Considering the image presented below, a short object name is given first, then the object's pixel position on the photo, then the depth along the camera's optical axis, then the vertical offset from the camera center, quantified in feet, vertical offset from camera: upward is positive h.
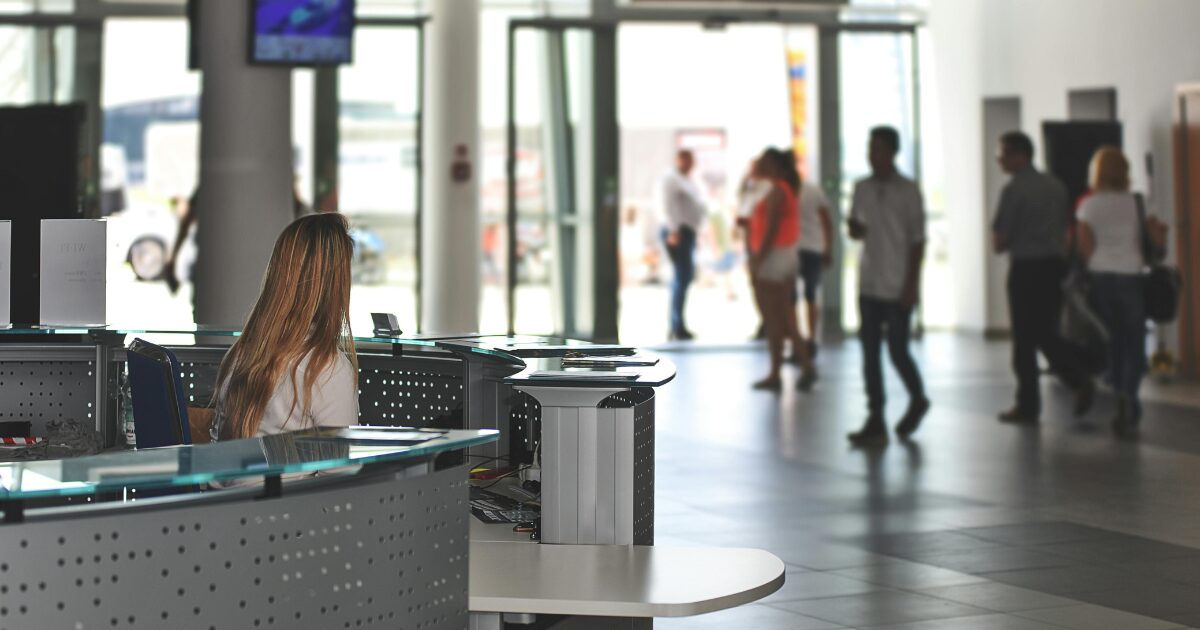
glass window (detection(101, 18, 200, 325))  50.39 +7.30
